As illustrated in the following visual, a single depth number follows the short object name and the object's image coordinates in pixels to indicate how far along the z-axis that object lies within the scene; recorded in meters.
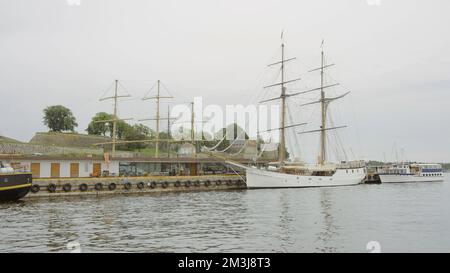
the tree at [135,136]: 108.18
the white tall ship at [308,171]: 68.62
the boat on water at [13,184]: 39.03
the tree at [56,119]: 108.50
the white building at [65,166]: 51.87
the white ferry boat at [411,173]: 96.75
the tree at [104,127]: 112.38
